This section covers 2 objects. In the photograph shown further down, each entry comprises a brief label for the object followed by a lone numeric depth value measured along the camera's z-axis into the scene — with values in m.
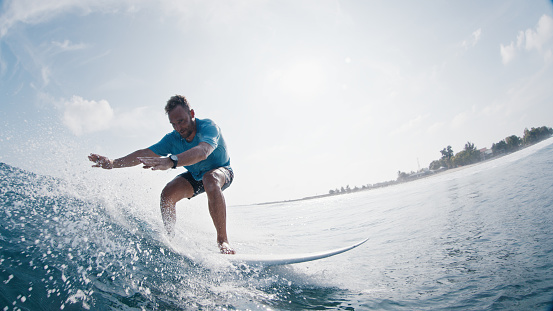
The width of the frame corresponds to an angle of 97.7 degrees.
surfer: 2.94
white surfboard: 2.27
